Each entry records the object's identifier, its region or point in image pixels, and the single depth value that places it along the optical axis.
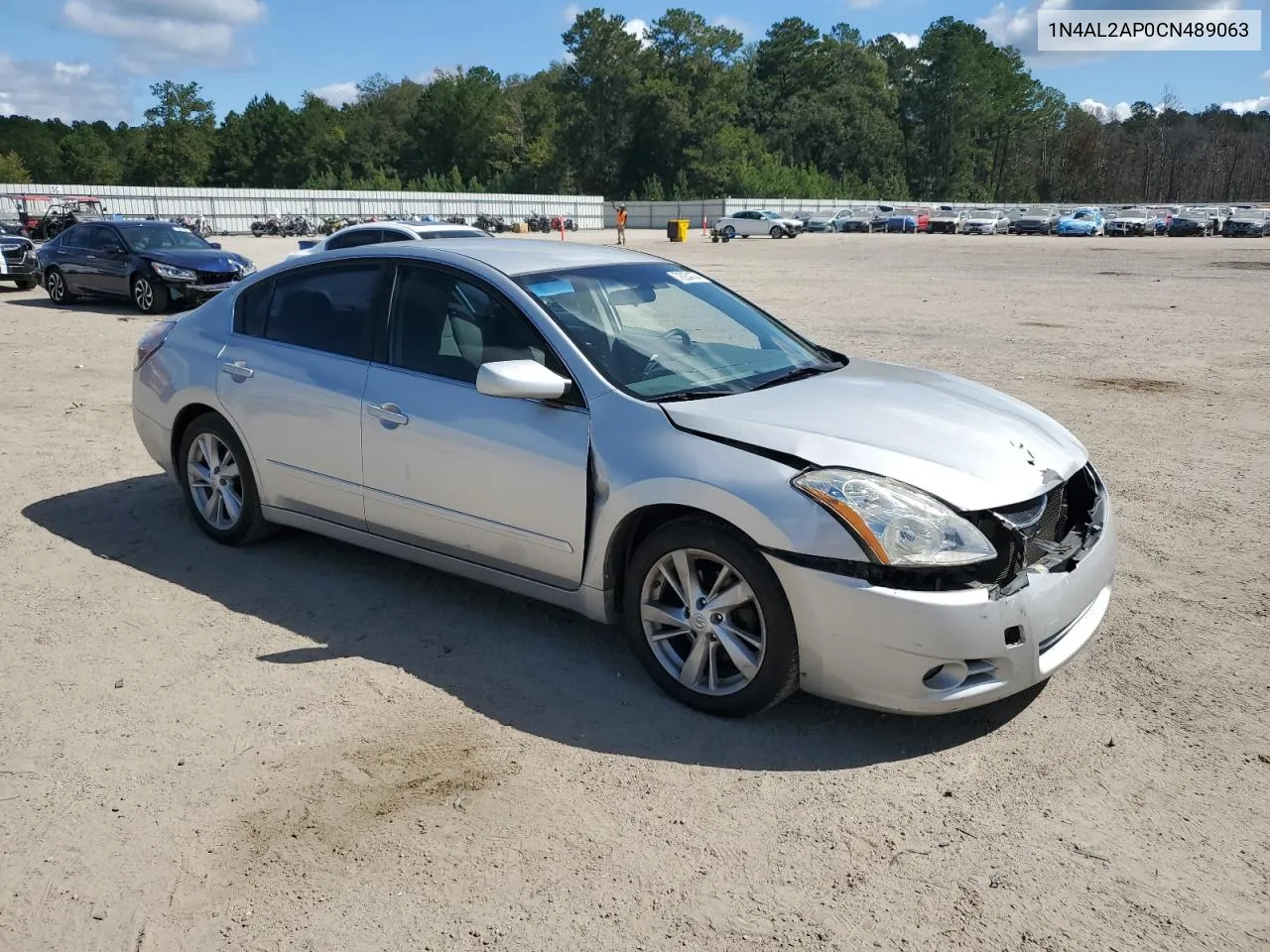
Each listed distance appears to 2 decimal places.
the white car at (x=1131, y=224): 60.34
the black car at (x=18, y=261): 20.52
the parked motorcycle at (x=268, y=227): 65.00
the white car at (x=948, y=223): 68.19
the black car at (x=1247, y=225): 57.78
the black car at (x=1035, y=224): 63.06
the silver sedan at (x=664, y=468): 3.42
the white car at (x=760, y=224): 63.50
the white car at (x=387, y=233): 15.25
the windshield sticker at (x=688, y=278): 5.10
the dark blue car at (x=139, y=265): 17.02
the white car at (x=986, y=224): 66.00
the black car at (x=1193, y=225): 59.75
